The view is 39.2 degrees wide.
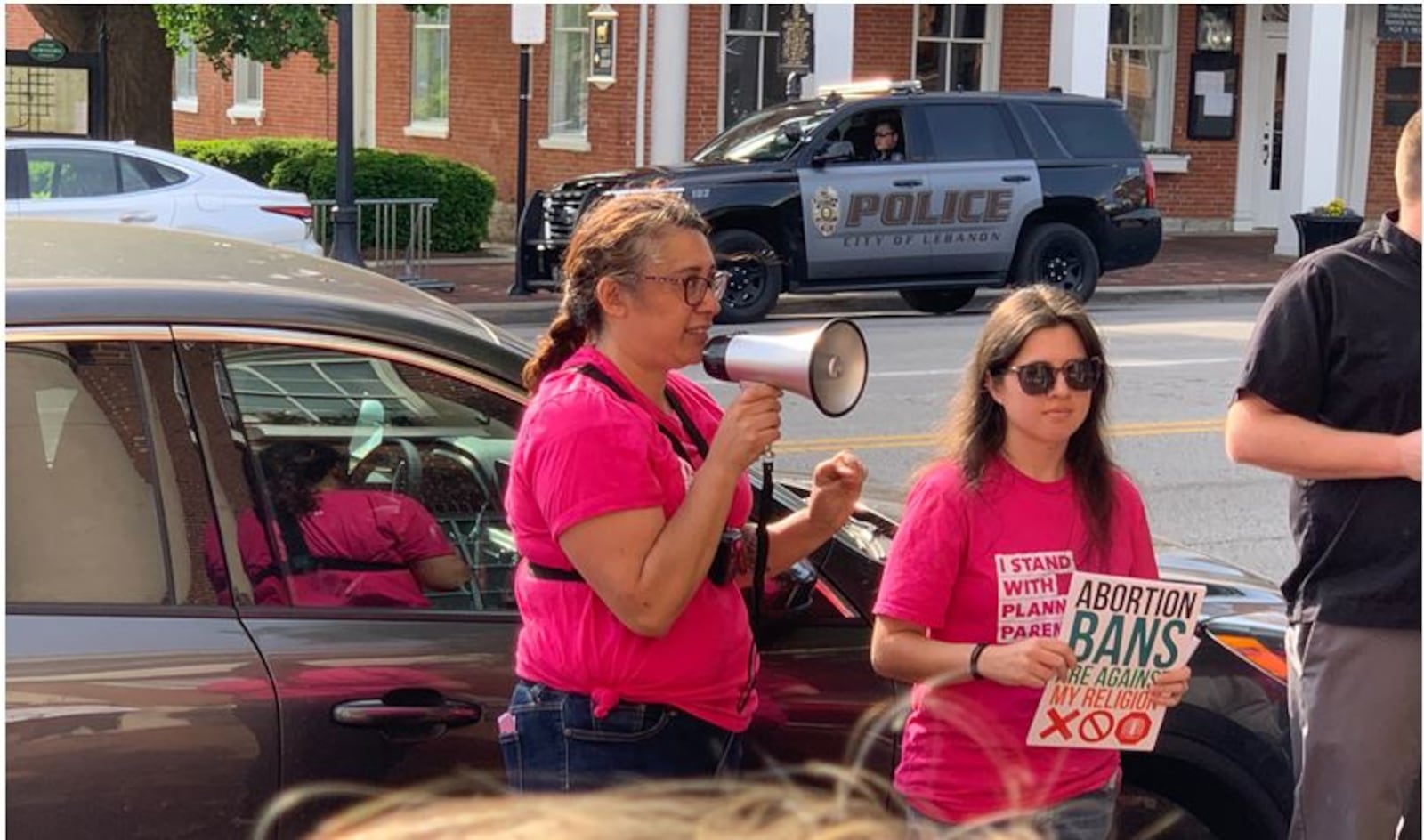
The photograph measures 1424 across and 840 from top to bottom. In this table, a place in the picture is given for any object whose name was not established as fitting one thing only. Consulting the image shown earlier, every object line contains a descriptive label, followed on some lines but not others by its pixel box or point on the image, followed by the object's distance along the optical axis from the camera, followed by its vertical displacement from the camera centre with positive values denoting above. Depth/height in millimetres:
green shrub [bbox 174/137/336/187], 24047 -197
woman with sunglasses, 3268 -682
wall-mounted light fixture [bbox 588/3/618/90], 23609 +1209
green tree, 19172 +972
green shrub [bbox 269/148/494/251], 22047 -466
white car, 15258 -440
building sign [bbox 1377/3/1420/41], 25109 +1807
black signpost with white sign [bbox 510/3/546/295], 18641 +1033
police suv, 17250 -355
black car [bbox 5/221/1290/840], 3107 -730
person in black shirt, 3424 -540
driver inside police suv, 17734 +115
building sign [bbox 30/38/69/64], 19500 +800
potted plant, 21375 -629
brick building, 24266 +984
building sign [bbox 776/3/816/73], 23547 +1292
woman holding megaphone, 2916 -561
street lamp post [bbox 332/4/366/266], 17703 -168
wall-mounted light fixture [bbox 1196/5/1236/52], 27797 +1807
